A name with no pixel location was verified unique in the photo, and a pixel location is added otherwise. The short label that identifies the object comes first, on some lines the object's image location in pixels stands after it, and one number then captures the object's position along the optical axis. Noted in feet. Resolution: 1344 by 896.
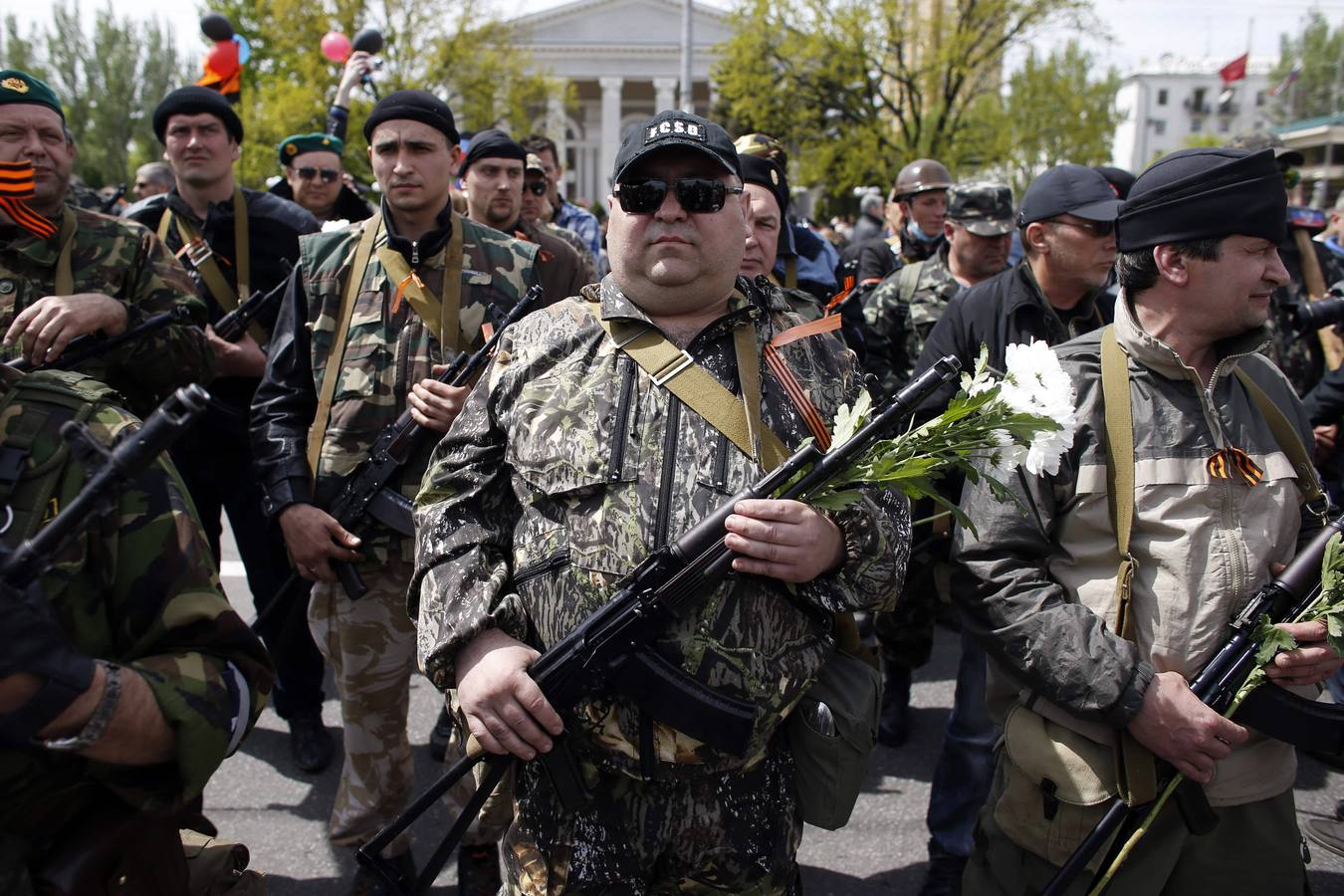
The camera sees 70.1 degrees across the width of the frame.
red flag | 158.92
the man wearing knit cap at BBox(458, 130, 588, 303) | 16.72
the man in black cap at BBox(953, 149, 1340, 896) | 6.91
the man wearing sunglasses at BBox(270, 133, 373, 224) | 20.35
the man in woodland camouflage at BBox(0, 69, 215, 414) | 9.39
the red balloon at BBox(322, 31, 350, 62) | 38.91
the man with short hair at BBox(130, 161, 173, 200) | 27.99
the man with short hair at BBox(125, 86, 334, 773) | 13.44
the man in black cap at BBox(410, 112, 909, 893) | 6.40
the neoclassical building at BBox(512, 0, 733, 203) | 176.24
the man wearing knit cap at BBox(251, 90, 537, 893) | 10.14
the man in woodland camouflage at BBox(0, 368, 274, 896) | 4.89
